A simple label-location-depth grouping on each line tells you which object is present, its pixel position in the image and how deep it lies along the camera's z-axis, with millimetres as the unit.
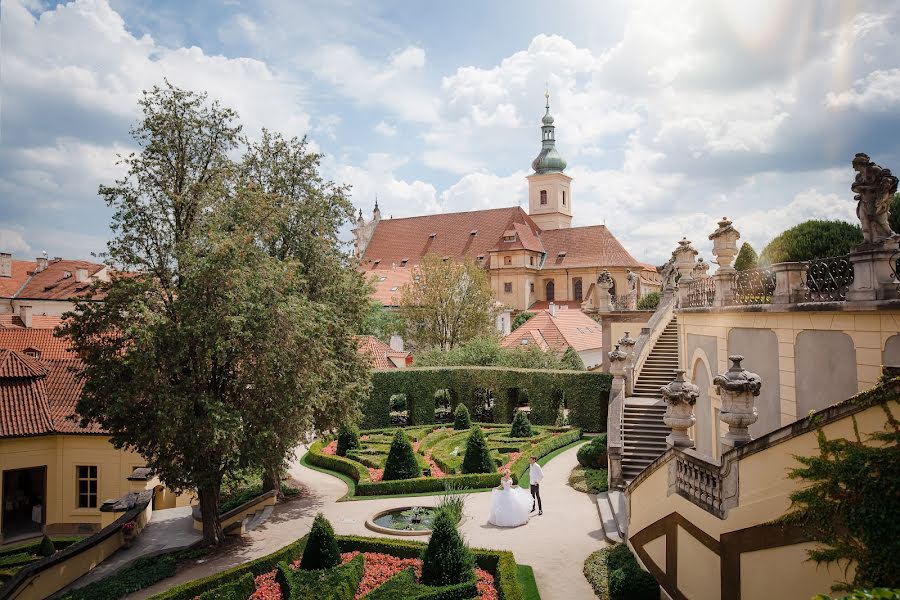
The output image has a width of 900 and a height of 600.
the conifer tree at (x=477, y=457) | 21625
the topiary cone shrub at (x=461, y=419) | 29969
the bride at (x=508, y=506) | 16688
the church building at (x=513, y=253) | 71750
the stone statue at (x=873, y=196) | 9328
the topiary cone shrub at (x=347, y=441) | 26672
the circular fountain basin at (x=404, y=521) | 16562
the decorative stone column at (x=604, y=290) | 29734
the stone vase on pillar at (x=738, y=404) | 8523
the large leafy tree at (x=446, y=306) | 51656
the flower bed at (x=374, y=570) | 12367
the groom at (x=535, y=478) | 17562
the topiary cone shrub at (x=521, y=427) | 28094
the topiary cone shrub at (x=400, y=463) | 21531
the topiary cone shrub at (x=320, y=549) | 13531
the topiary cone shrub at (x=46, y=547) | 18328
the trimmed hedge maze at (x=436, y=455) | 20859
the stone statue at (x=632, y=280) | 30625
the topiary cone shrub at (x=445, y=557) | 12117
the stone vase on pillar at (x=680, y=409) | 10406
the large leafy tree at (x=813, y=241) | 22219
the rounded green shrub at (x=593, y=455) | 22188
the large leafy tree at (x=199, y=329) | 14227
